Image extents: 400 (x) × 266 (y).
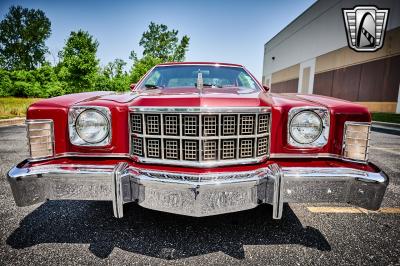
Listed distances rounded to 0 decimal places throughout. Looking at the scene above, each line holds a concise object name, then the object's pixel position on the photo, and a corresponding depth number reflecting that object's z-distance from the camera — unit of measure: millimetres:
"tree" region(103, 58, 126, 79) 50350
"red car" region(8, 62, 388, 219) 1631
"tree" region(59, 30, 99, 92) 18703
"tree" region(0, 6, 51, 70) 48406
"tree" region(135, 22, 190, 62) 51719
